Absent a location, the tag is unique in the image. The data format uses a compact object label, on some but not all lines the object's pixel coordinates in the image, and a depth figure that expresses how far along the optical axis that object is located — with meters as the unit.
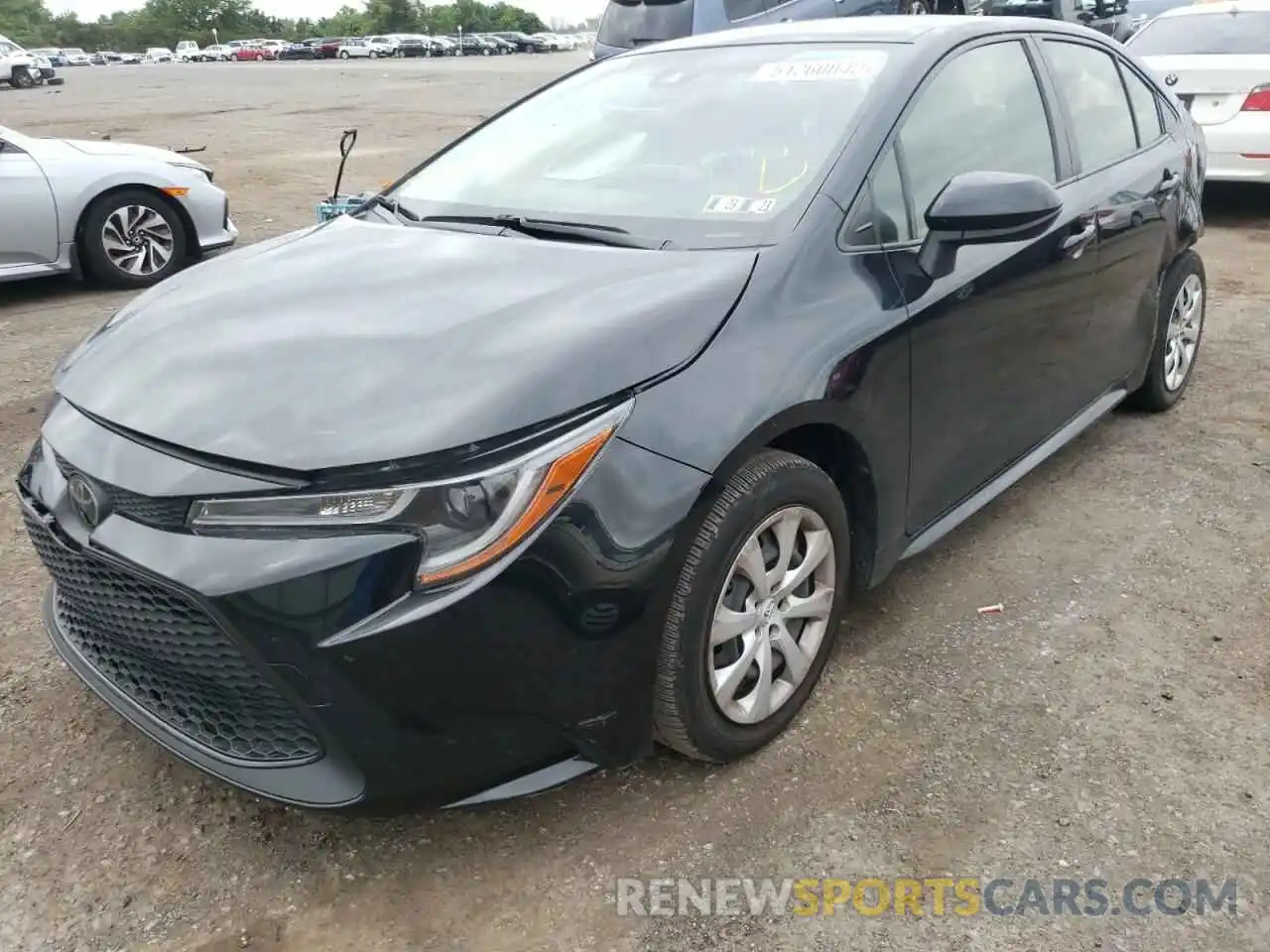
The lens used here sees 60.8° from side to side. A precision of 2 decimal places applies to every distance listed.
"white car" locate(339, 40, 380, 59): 61.12
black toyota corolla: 1.88
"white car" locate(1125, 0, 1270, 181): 7.45
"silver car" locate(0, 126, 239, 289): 6.35
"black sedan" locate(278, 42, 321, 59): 66.62
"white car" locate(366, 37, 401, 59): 60.88
